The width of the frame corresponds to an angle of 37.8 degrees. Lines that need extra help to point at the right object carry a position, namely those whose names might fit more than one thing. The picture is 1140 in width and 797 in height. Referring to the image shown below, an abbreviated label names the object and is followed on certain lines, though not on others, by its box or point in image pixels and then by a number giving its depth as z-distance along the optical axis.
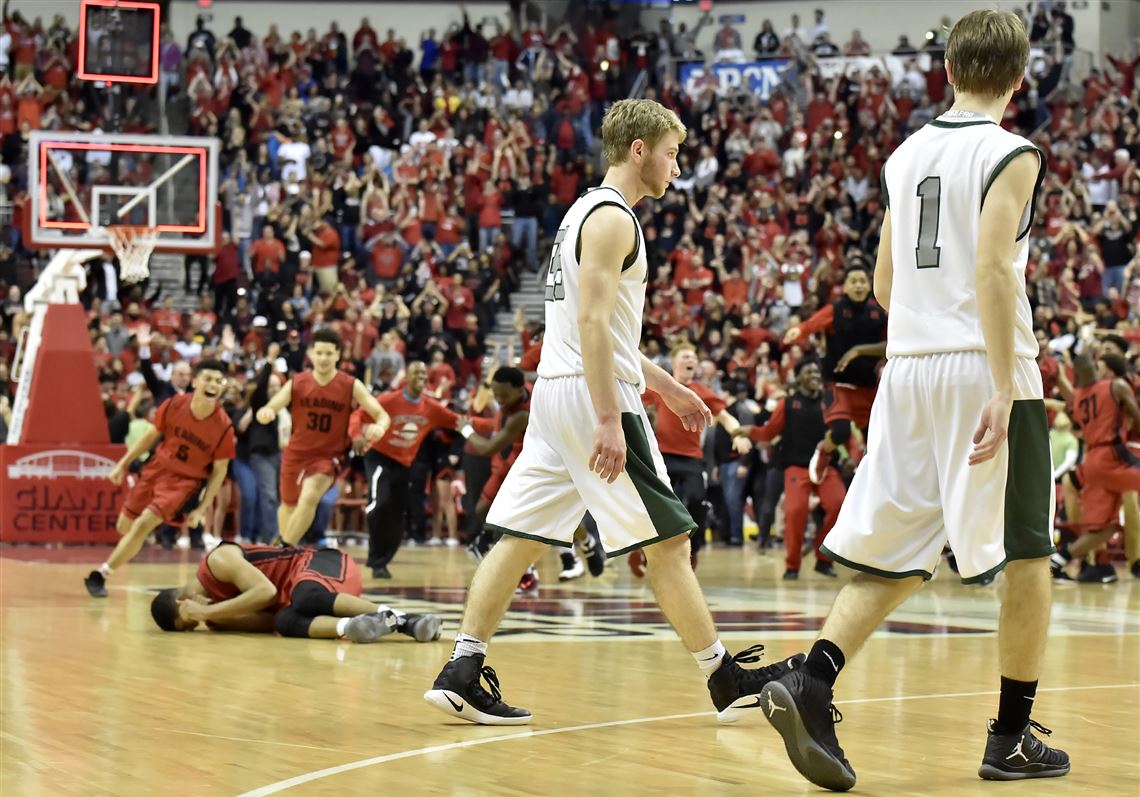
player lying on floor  9.59
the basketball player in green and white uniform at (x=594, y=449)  6.26
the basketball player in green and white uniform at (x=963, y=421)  5.16
